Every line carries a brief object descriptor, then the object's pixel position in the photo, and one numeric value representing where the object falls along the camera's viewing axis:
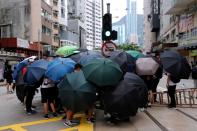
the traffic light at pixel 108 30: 9.47
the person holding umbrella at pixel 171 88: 7.52
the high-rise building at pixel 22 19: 38.56
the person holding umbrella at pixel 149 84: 7.71
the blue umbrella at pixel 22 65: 8.04
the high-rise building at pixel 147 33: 65.62
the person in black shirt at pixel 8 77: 12.64
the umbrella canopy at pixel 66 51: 8.34
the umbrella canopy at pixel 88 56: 7.18
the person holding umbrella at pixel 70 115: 6.00
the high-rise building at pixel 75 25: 56.69
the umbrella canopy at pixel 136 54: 8.28
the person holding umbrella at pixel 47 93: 6.65
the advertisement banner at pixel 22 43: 31.90
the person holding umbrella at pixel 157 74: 7.85
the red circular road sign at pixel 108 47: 8.56
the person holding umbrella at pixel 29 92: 7.07
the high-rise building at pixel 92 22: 96.15
